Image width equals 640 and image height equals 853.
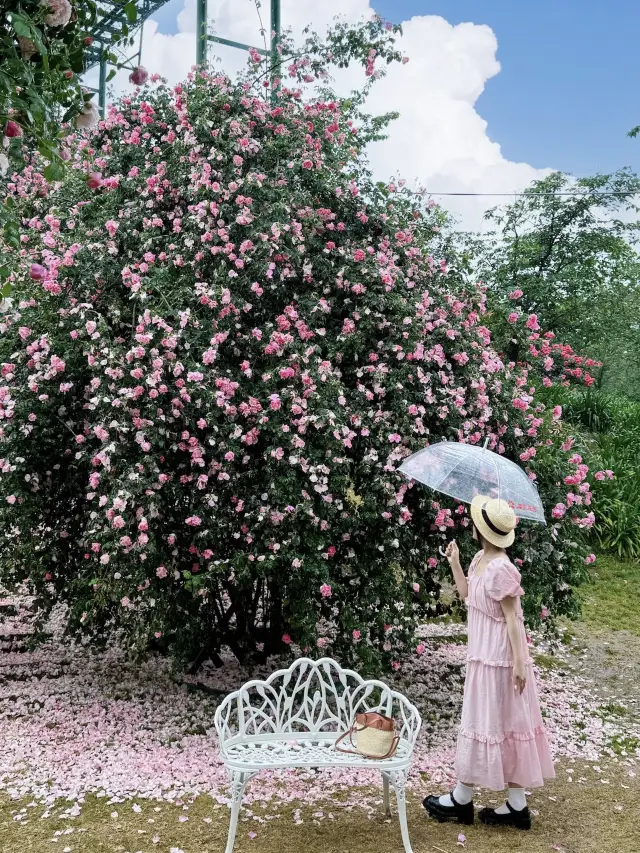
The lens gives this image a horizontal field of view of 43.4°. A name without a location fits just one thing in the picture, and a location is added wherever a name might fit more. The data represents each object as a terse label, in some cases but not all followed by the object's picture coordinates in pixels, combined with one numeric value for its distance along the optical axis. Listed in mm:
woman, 3539
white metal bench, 3408
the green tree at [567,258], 12859
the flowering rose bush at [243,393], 4391
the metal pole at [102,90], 16781
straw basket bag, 3482
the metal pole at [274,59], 5672
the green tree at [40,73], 2389
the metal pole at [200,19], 10438
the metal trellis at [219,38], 10445
